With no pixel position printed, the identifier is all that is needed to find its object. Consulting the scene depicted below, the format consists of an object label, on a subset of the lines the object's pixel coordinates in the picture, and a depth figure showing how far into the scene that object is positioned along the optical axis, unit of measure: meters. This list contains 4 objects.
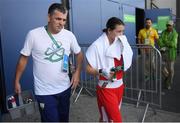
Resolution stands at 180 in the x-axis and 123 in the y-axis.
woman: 1.84
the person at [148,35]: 4.77
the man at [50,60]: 1.72
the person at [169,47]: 4.06
